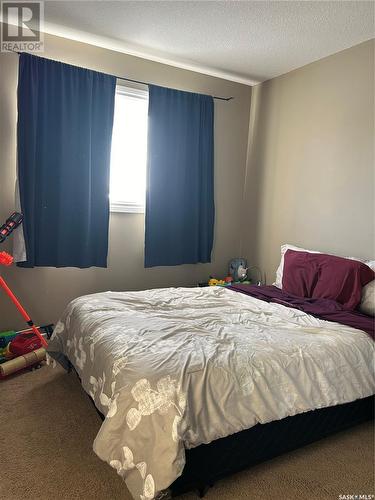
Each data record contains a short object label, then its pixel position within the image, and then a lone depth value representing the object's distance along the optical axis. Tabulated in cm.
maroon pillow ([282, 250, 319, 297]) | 281
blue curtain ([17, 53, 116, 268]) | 295
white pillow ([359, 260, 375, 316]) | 245
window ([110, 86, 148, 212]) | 350
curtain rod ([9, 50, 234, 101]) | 333
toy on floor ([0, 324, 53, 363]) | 278
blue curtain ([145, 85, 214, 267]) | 354
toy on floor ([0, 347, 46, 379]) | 258
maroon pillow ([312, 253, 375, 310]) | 252
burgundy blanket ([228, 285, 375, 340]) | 224
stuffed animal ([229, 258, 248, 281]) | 397
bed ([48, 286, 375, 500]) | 146
